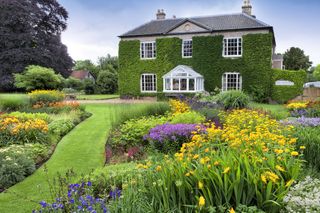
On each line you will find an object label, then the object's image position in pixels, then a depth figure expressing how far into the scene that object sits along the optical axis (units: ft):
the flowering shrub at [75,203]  10.25
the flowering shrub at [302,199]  8.78
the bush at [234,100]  40.63
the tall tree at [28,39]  102.89
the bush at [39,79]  63.98
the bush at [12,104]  44.24
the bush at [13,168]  18.38
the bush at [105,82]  127.74
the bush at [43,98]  47.24
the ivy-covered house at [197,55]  77.10
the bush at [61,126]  30.25
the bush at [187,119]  26.08
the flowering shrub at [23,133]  26.40
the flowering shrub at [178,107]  32.67
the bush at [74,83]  137.18
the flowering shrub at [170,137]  21.89
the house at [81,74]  185.96
